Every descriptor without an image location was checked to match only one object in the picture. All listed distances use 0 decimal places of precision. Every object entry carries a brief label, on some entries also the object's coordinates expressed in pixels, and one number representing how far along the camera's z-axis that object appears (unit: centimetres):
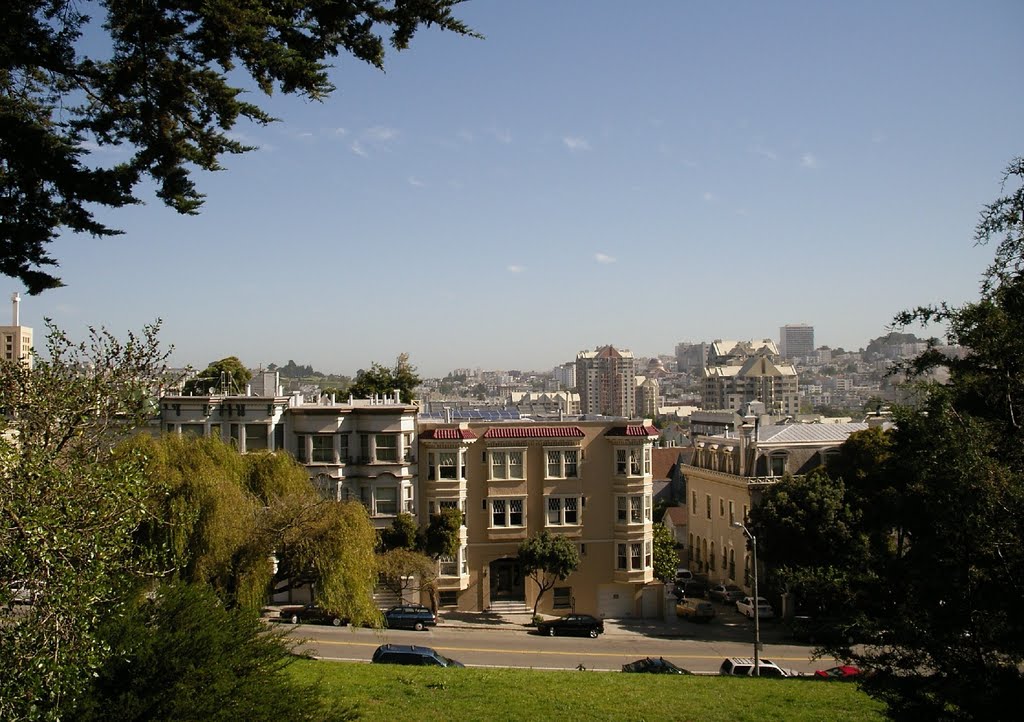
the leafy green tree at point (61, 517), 908
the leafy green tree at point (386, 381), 5849
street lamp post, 2784
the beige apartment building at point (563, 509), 4094
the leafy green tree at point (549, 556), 3881
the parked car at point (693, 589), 4888
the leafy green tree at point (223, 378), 4388
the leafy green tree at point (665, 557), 4409
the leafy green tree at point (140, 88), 1155
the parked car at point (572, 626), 3681
